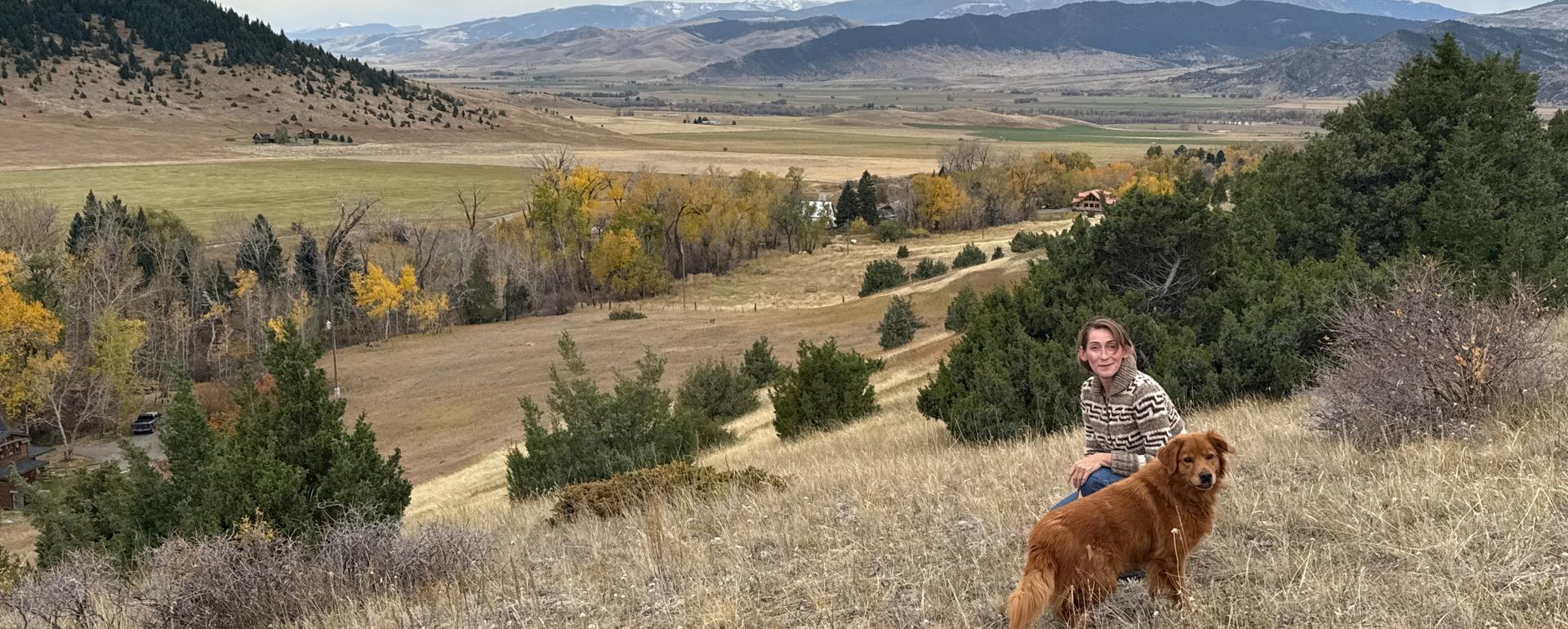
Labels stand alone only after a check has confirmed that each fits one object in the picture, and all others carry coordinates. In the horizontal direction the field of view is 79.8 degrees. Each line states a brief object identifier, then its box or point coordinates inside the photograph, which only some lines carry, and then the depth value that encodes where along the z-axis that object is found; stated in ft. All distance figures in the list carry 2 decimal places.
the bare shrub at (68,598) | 21.99
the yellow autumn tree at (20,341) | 134.41
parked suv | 142.82
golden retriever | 13.55
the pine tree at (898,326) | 142.41
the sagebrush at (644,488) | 31.24
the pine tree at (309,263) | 206.59
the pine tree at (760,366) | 119.57
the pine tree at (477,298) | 213.25
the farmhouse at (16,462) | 114.62
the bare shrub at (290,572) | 22.18
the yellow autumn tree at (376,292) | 187.83
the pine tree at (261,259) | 192.24
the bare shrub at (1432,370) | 23.88
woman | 15.39
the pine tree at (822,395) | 68.08
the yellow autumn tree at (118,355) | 142.72
